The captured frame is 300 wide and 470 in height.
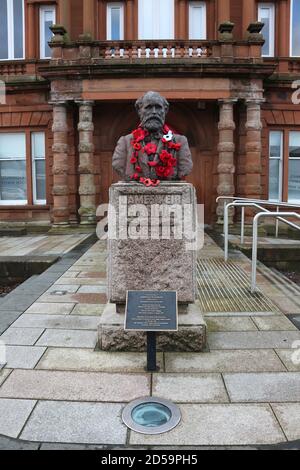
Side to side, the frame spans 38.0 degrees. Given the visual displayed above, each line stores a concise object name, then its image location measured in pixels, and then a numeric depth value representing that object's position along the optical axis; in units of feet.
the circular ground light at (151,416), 9.43
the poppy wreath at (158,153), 14.76
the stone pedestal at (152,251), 13.73
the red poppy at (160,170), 14.75
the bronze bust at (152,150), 14.79
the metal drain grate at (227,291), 18.19
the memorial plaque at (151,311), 11.85
